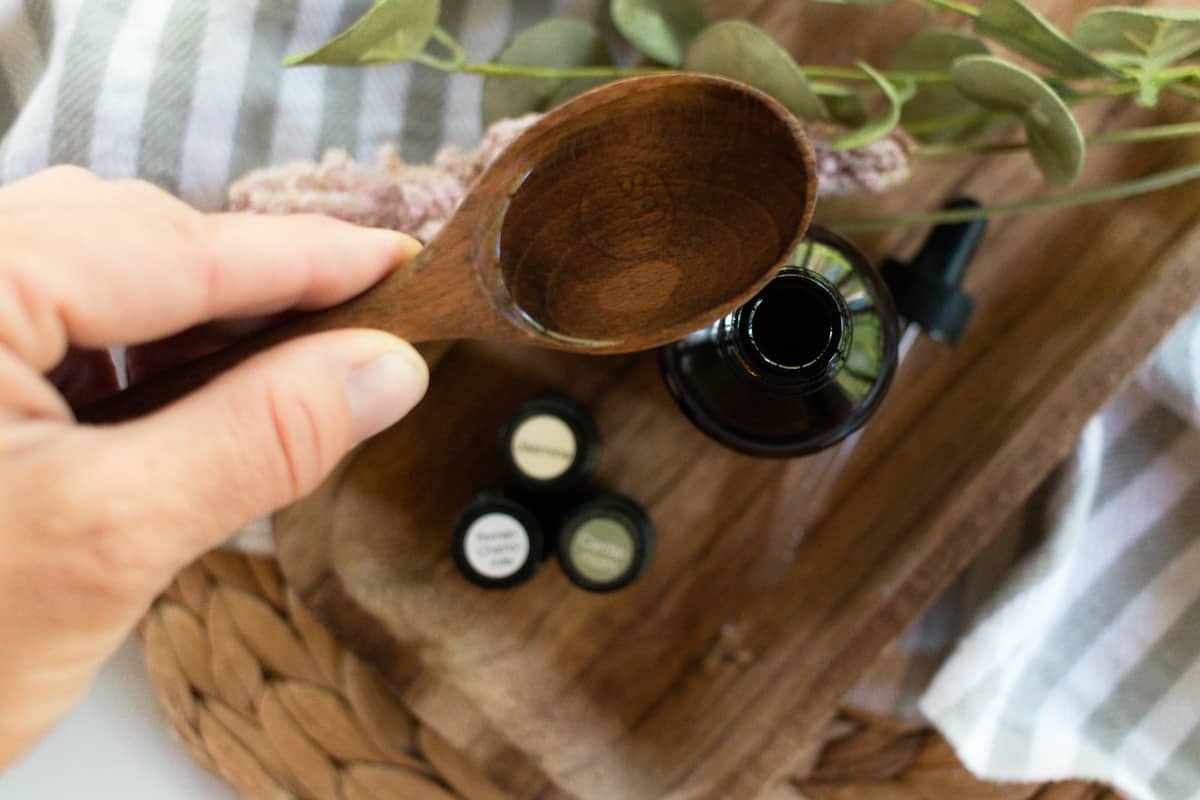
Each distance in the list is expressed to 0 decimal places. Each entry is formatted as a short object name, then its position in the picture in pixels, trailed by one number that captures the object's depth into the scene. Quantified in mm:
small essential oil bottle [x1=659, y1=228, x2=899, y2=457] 274
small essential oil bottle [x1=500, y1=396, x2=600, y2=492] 337
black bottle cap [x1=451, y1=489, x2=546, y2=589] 337
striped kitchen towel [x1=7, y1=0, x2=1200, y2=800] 334
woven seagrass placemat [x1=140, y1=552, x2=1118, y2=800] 361
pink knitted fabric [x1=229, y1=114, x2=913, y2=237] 311
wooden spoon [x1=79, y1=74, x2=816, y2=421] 269
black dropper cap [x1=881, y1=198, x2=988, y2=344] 328
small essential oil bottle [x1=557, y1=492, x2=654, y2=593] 337
